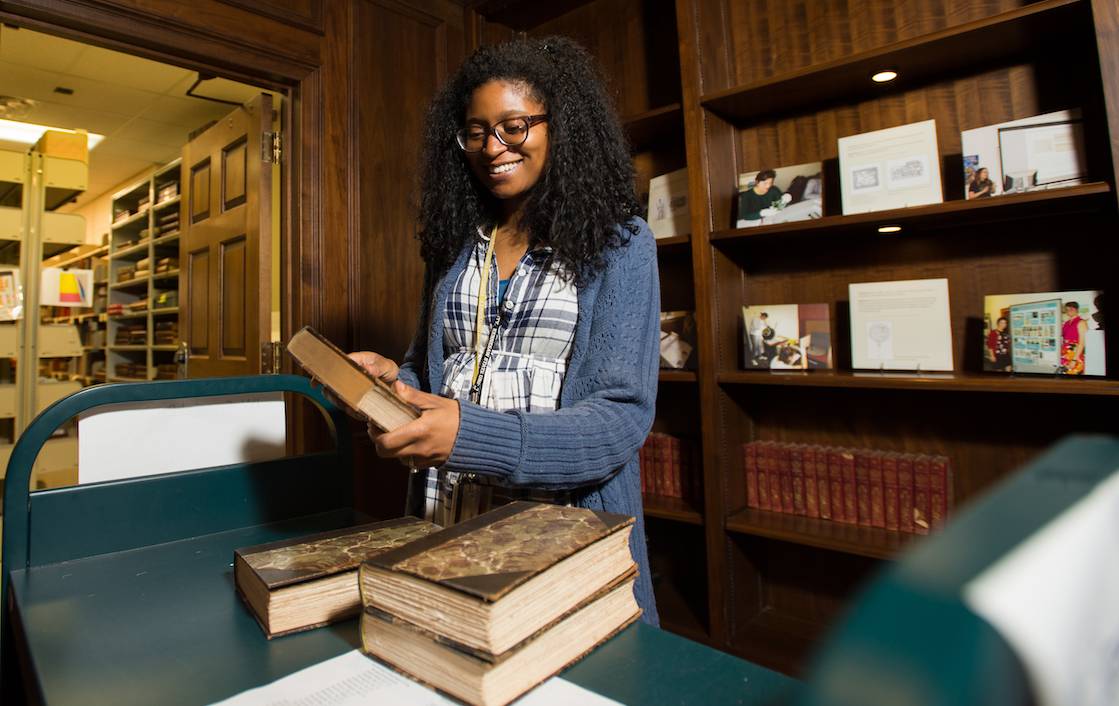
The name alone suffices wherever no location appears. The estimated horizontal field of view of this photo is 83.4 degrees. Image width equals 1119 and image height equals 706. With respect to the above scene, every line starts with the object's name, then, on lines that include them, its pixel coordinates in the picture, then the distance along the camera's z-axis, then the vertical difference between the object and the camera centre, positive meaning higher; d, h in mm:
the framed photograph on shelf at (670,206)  2408 +684
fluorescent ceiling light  4879 +2186
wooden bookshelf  1794 +399
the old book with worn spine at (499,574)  463 -149
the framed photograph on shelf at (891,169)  1872 +625
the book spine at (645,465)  2453 -325
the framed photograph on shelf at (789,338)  2158 +135
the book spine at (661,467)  2408 -328
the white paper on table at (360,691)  479 -234
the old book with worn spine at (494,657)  464 -213
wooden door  2596 +714
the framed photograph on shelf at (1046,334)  1660 +92
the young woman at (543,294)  898 +156
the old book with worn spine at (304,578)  613 -184
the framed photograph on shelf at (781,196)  2117 +628
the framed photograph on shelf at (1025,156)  1657 +580
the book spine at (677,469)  2383 -334
